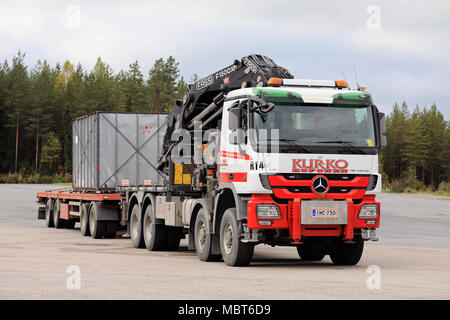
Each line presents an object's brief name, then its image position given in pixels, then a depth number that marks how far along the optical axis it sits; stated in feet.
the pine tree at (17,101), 331.36
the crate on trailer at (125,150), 76.84
